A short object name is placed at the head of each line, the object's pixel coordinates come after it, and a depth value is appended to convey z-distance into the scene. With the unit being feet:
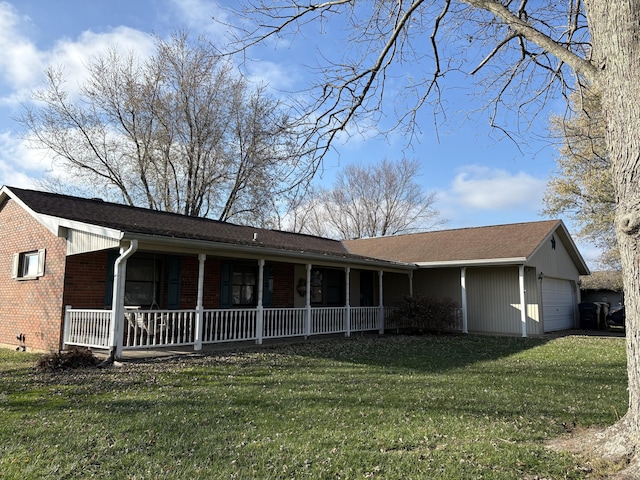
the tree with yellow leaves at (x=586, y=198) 71.05
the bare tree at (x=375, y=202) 123.95
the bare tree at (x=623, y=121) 12.31
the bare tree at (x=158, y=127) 68.80
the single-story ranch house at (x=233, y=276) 31.24
